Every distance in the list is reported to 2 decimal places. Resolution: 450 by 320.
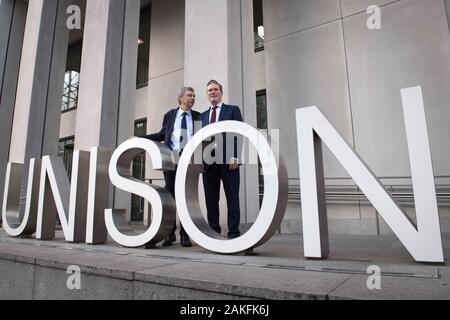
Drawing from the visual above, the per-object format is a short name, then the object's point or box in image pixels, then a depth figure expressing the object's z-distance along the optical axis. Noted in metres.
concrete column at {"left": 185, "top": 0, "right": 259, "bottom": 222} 5.67
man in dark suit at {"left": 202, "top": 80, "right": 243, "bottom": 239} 3.66
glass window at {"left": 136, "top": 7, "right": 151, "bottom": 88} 11.73
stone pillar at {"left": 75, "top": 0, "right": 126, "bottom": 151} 7.20
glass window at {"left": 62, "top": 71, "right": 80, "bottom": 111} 13.70
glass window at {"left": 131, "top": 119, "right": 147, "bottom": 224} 10.73
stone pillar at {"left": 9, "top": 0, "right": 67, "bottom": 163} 8.83
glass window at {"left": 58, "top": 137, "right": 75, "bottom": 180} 13.37
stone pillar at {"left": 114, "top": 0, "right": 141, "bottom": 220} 7.49
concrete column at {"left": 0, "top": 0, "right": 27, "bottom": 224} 10.77
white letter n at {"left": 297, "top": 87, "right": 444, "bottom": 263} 2.44
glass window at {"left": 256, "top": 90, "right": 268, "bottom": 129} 8.45
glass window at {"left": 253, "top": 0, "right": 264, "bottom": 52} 9.38
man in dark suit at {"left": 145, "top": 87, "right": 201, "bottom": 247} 4.11
